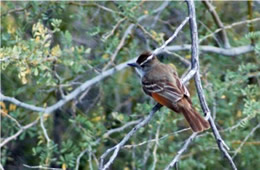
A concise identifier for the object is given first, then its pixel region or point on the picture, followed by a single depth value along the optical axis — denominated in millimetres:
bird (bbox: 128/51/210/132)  9148
